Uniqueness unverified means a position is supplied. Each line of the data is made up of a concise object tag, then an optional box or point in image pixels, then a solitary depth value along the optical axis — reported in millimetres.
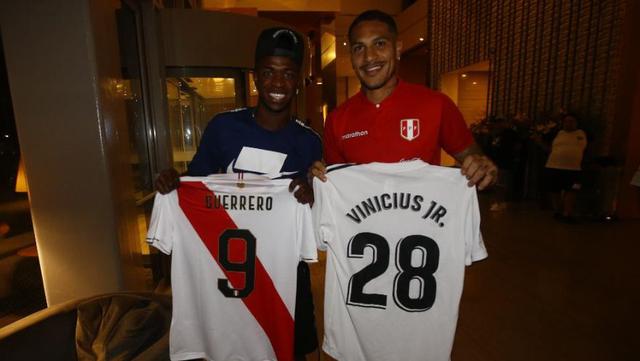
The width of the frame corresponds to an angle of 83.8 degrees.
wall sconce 2589
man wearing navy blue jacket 1885
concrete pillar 2240
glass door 5160
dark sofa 1626
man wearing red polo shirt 1702
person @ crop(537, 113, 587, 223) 5984
